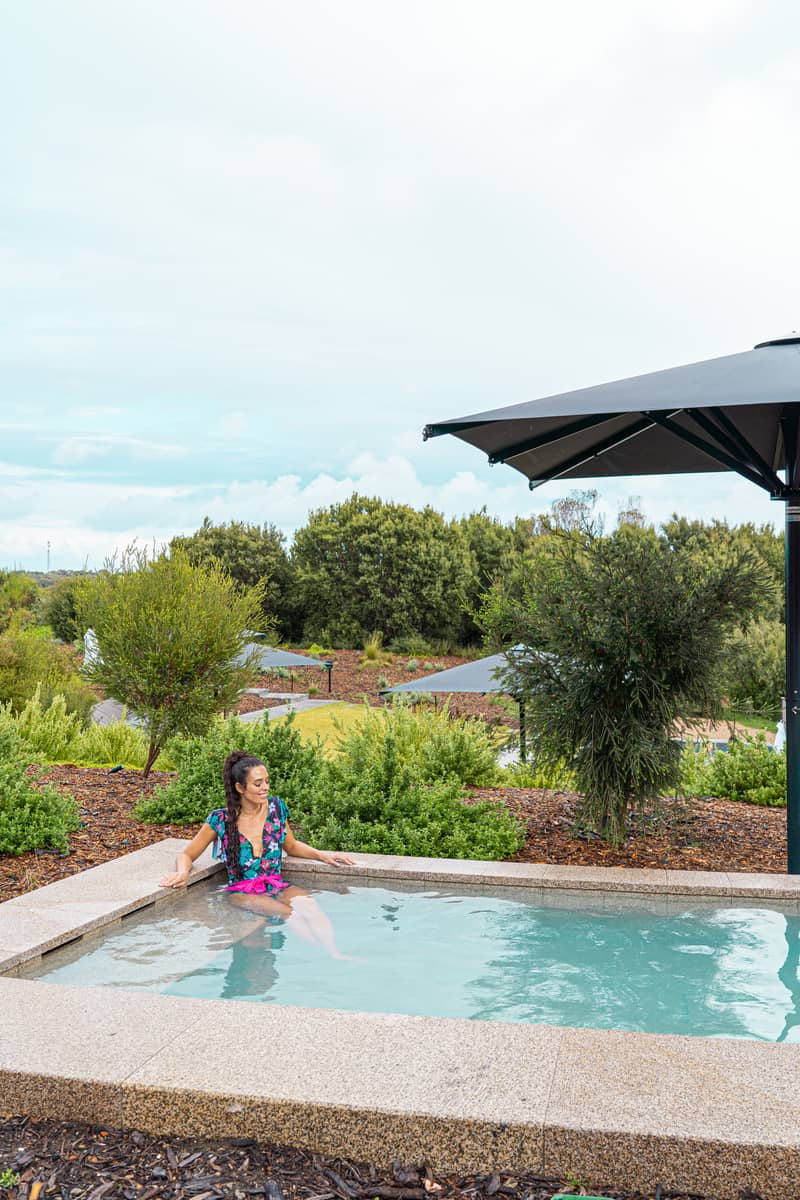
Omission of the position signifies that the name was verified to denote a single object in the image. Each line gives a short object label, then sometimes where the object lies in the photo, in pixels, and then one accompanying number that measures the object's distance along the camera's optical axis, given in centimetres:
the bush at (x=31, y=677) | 1379
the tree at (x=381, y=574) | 3512
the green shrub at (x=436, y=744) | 875
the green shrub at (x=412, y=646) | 3250
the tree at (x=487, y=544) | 3716
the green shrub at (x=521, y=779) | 930
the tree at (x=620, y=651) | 593
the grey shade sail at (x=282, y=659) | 1991
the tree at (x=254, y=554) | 3716
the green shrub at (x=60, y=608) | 3328
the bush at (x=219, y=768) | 698
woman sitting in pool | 522
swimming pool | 412
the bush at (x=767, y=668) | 1969
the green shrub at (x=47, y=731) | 1036
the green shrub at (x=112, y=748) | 1074
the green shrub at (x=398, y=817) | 613
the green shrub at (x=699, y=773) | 783
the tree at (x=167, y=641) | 919
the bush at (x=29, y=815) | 592
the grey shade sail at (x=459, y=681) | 1350
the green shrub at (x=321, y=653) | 2856
